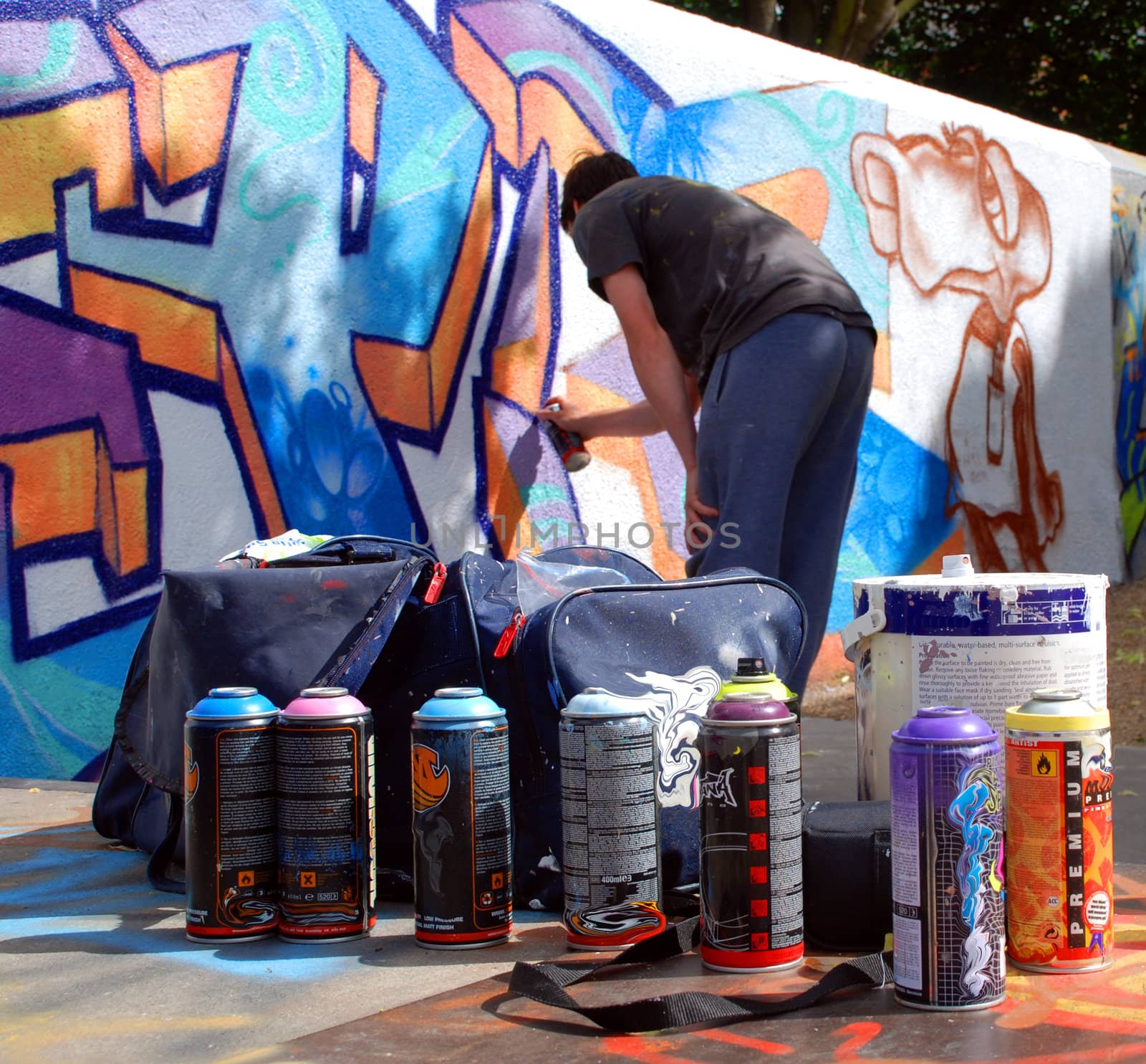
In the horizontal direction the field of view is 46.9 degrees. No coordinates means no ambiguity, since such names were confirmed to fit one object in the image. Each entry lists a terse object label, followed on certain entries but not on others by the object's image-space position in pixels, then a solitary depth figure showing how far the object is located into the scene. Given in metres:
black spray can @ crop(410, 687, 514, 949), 2.05
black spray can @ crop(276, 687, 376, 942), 2.10
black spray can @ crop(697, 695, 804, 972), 1.93
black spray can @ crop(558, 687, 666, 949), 2.05
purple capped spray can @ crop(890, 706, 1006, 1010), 1.76
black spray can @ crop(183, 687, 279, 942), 2.11
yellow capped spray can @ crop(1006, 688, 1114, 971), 1.89
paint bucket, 2.21
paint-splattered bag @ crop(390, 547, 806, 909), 2.30
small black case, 2.04
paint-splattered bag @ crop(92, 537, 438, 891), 2.36
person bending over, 3.31
